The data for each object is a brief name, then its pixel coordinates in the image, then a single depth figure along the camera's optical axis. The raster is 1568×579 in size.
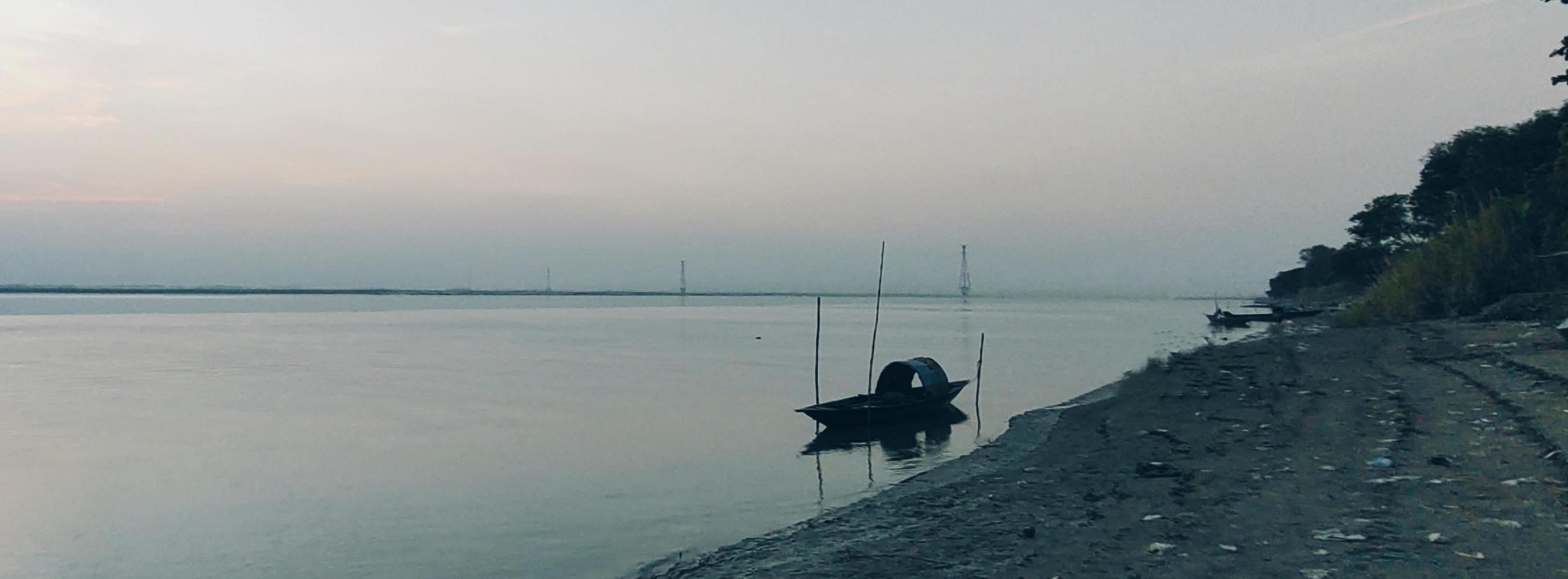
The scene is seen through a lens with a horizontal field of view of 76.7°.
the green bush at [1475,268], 35.19
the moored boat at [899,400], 24.00
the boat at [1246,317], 66.75
